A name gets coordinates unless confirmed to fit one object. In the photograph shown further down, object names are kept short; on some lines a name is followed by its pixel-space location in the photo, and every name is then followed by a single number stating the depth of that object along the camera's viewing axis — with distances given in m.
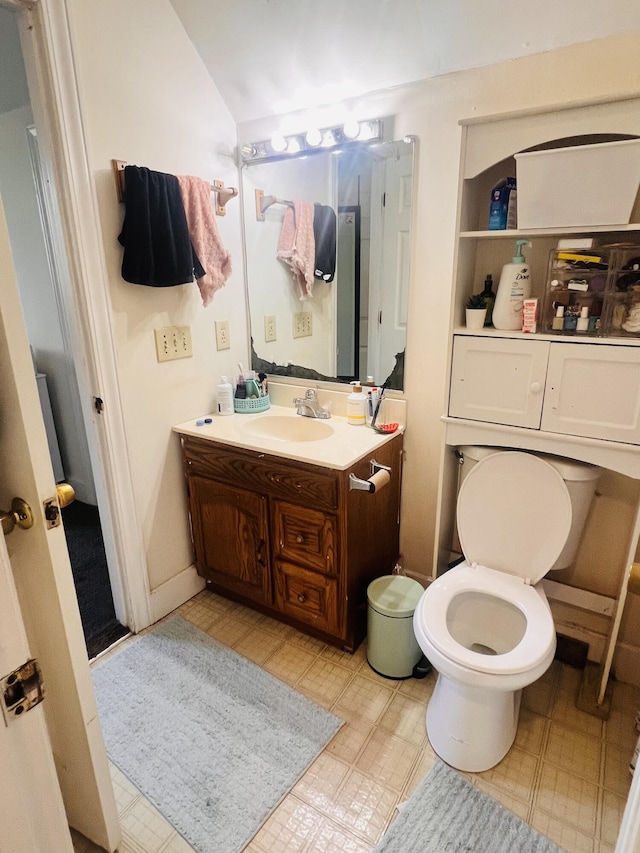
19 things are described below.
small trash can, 1.67
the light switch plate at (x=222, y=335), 2.11
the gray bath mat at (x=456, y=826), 1.25
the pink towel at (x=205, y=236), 1.78
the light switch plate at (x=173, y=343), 1.87
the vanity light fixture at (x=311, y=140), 1.75
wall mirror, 1.81
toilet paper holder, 1.57
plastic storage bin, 1.23
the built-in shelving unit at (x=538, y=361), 1.32
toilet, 1.33
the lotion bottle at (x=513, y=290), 1.48
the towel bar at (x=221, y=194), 1.95
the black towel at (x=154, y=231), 1.61
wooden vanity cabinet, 1.68
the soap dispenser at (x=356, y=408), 1.93
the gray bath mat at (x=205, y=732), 1.35
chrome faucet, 2.07
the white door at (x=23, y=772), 0.72
